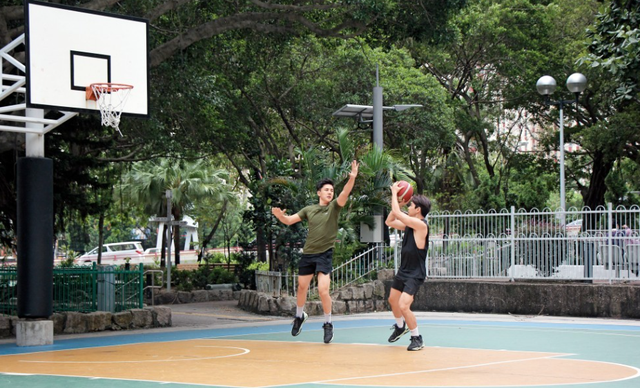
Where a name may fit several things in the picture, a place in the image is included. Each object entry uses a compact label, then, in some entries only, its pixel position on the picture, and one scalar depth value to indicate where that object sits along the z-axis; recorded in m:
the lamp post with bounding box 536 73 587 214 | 20.00
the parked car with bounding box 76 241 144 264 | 64.06
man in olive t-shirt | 11.45
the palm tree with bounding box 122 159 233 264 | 43.00
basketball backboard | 11.73
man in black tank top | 10.41
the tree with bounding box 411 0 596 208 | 32.09
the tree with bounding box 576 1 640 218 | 13.90
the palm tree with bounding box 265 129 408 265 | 19.16
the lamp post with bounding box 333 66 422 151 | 19.88
